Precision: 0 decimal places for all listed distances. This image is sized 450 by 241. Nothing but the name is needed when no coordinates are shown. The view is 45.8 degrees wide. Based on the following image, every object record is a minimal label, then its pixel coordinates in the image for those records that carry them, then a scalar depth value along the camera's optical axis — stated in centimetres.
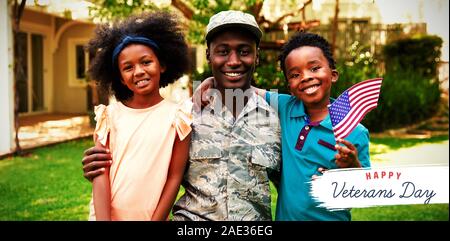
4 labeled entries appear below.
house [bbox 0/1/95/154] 749
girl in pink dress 152
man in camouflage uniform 159
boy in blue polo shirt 155
